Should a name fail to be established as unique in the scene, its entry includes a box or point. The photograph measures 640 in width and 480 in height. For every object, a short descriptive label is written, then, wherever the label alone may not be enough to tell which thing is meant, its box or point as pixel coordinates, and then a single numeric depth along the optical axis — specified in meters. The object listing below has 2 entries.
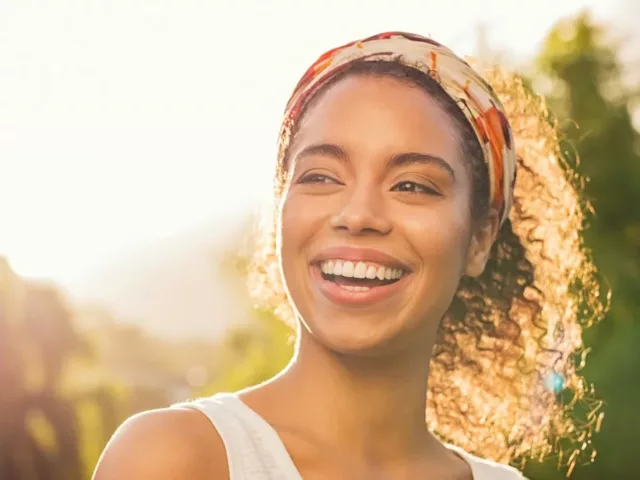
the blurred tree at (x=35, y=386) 6.90
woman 0.88
